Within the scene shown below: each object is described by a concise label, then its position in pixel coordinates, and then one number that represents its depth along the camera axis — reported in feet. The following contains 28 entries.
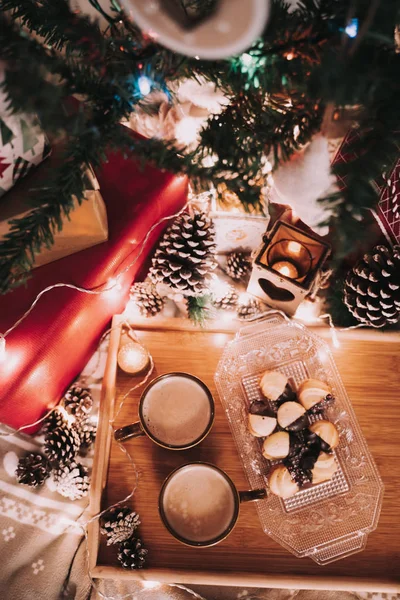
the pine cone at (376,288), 2.52
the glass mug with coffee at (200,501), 2.24
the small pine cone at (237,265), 3.09
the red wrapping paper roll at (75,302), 2.38
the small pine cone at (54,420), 2.81
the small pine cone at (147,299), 2.91
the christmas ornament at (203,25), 1.12
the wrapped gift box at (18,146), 2.01
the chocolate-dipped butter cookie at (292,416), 2.43
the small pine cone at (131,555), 2.31
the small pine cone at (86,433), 2.86
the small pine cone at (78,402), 2.87
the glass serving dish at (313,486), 2.37
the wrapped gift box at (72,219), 2.26
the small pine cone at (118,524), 2.31
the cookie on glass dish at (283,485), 2.33
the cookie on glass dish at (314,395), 2.48
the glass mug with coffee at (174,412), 2.38
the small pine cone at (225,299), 2.99
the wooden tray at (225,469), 2.34
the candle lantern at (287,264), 2.67
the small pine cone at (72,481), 2.78
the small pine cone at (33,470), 2.80
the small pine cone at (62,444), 2.75
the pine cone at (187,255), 2.56
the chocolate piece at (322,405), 2.51
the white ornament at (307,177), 1.80
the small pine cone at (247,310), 2.95
